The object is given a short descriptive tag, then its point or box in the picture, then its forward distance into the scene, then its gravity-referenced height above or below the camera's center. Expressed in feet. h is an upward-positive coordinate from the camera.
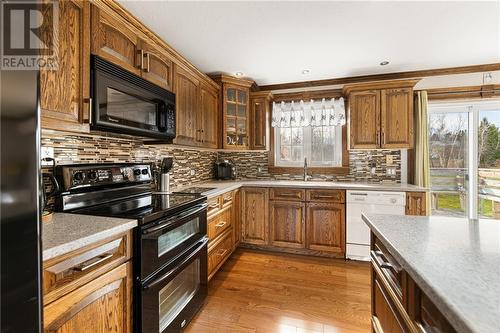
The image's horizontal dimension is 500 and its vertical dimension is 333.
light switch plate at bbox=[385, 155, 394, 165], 10.39 +0.27
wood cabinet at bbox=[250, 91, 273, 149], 11.07 +2.25
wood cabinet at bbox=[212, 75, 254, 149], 10.10 +2.52
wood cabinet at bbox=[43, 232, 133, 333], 2.78 -1.69
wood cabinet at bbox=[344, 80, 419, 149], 9.29 +2.12
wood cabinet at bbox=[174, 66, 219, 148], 7.28 +2.01
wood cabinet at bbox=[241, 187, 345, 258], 9.30 -2.28
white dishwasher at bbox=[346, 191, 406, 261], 8.68 -1.67
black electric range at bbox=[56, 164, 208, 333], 4.07 -1.36
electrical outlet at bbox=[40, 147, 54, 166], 4.44 +0.25
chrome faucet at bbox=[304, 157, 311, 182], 11.25 -0.39
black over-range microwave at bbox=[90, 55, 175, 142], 4.41 +1.40
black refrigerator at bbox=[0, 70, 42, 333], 1.64 -0.27
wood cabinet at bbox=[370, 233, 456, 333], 2.23 -1.63
